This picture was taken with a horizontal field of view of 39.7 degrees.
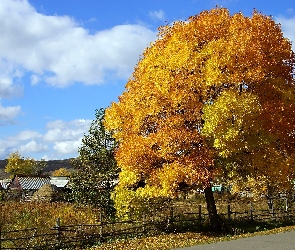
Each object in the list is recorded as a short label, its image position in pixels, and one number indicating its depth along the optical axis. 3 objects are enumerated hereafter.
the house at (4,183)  106.25
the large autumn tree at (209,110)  20.91
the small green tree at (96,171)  30.05
